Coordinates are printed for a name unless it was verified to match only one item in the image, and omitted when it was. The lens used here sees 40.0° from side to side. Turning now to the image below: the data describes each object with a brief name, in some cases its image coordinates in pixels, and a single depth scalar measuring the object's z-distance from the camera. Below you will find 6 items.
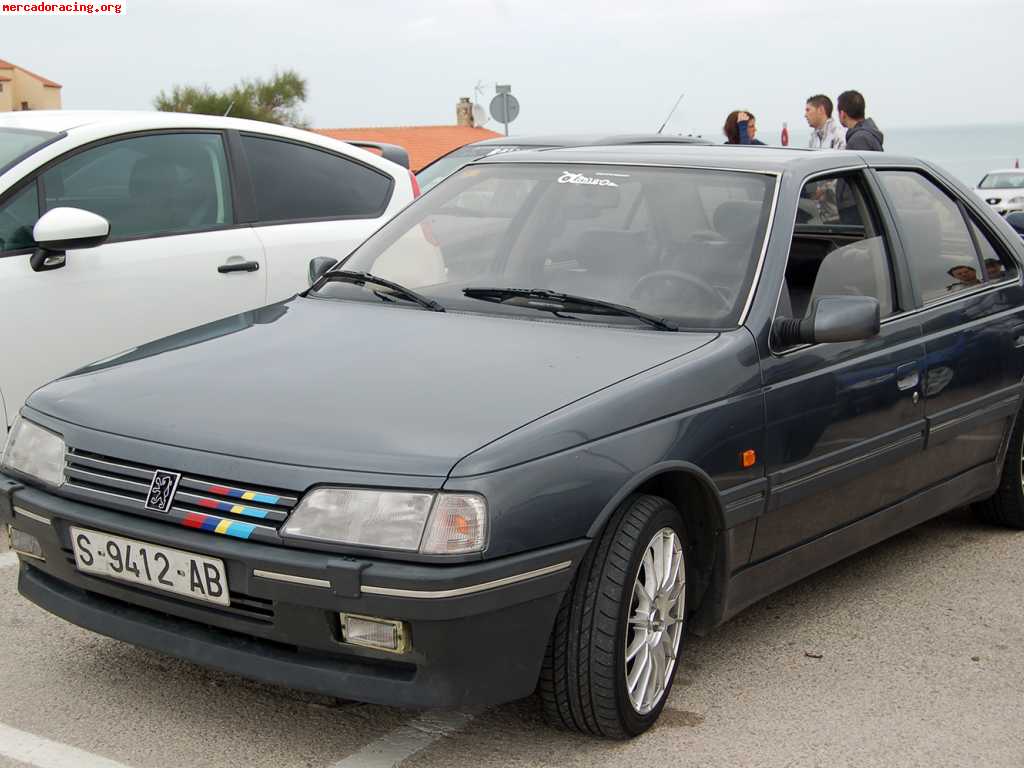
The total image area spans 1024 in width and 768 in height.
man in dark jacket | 10.44
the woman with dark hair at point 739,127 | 11.81
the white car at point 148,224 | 5.55
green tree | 48.06
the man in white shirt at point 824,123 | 11.48
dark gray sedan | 3.23
